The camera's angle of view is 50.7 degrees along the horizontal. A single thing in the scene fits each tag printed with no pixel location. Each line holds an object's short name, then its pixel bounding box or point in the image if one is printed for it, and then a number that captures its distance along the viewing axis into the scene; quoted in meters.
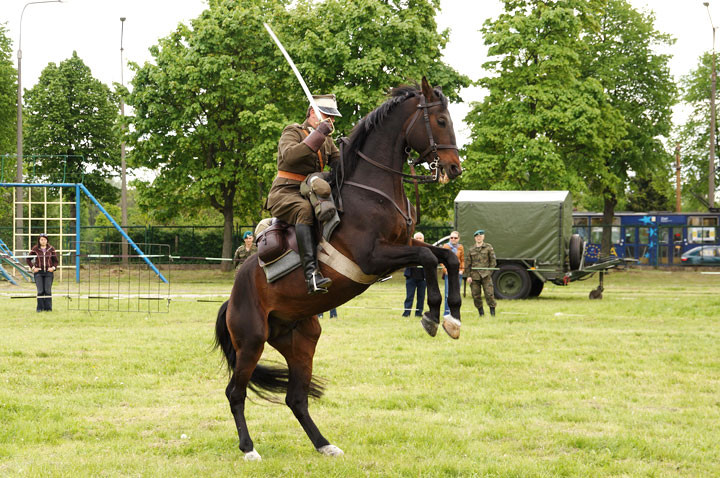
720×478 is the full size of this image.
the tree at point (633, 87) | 38.91
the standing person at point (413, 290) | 18.12
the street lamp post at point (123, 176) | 39.09
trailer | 24.56
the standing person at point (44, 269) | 19.48
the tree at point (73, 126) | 44.00
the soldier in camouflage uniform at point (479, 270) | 18.61
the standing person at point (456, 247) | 17.97
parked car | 38.78
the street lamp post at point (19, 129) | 33.07
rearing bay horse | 6.00
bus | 40.28
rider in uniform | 6.15
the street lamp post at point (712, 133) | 39.97
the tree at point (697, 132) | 49.53
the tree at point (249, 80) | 32.16
